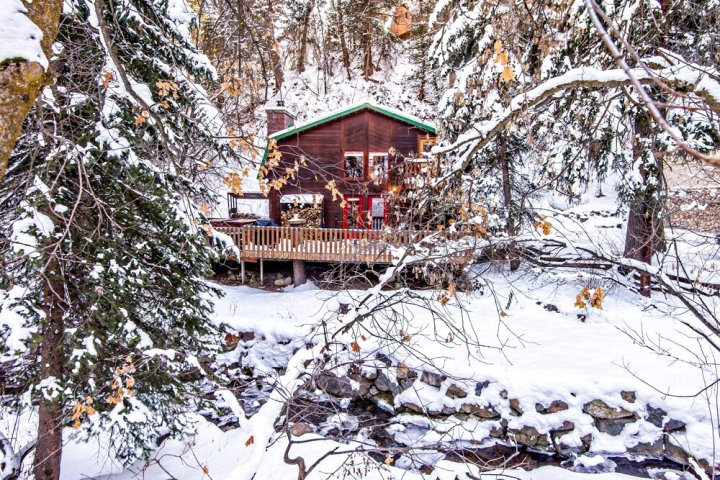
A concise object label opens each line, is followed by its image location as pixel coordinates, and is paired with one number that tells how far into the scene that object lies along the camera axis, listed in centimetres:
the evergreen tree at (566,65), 239
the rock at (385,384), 920
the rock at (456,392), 850
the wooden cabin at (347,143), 1524
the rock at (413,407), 880
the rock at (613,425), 747
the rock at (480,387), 836
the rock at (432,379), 875
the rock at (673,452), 690
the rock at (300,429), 743
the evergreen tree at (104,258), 485
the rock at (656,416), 730
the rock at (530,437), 767
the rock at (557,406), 777
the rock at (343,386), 939
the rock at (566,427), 764
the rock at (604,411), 749
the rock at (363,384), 943
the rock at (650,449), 716
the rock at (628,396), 756
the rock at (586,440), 749
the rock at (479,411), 819
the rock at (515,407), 793
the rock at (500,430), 794
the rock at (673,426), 715
